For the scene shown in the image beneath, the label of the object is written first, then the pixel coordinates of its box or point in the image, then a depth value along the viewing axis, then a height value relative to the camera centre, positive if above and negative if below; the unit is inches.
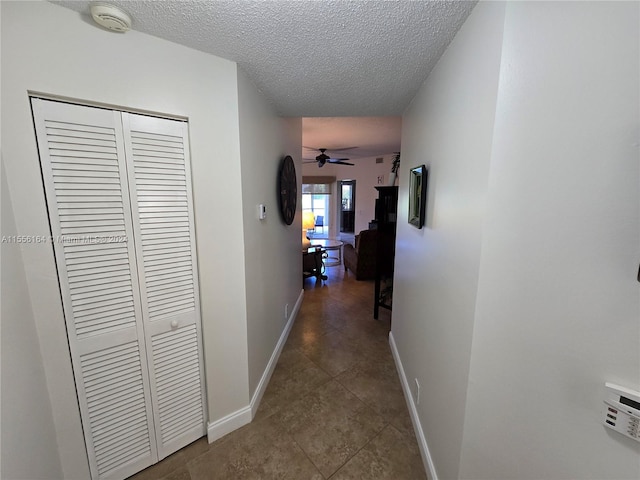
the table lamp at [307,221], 185.5 -10.4
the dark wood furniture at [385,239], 120.9 -15.5
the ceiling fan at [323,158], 199.3 +37.9
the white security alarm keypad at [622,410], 23.7 -19.3
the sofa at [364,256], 163.8 -35.4
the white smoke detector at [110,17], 39.3 +29.8
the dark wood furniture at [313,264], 183.2 -41.8
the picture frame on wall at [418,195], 62.1 +3.2
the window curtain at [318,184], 295.4 +27.2
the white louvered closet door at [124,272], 44.7 -13.1
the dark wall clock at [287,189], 94.7 +6.8
